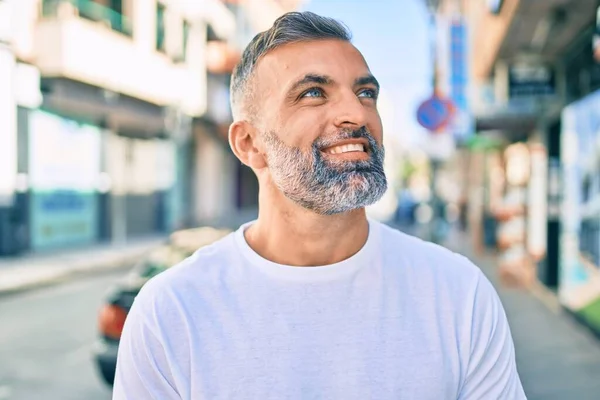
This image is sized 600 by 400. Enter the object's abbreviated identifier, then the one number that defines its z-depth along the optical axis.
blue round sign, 11.35
